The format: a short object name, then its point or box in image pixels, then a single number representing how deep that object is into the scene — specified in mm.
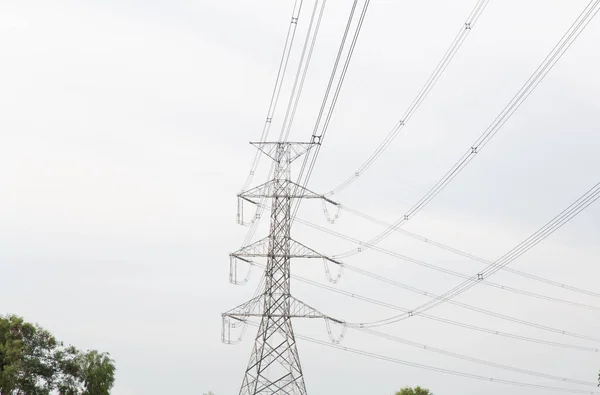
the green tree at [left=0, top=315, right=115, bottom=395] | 104000
